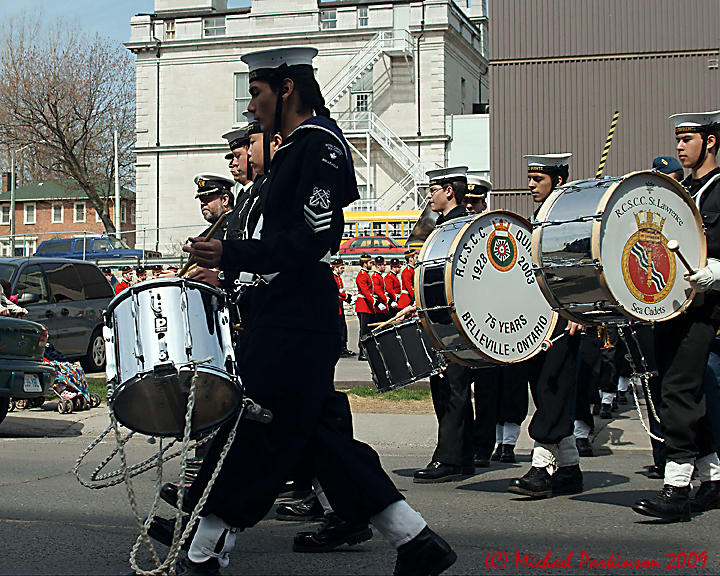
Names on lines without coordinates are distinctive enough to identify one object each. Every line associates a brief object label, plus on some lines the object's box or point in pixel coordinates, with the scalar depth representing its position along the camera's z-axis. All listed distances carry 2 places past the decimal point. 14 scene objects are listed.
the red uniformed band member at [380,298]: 17.88
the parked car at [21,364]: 9.15
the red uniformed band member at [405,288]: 17.47
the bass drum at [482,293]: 5.58
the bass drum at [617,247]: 5.00
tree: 46.66
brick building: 70.62
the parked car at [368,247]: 31.41
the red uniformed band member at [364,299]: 17.97
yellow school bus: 35.66
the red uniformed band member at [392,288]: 17.89
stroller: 10.70
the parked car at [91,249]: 34.06
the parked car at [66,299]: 14.38
